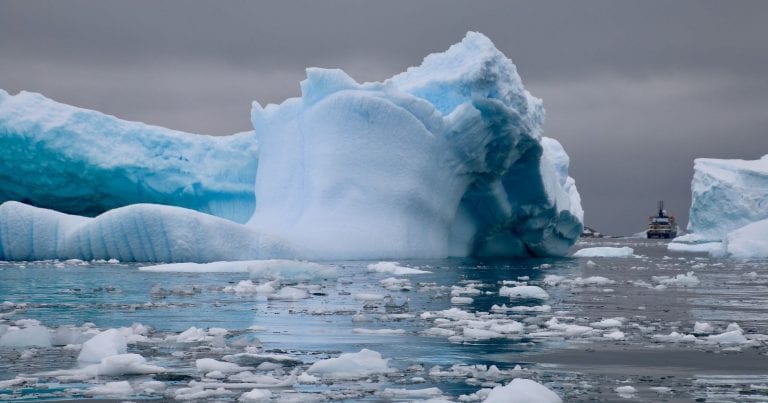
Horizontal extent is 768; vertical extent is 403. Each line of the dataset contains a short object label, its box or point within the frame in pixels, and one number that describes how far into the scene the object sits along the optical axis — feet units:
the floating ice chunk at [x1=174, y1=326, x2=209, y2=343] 43.10
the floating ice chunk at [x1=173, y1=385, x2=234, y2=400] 29.20
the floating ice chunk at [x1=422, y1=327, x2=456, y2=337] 47.32
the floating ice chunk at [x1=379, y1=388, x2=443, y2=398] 30.14
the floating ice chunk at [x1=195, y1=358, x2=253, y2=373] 34.45
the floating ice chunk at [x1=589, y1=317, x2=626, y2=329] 51.39
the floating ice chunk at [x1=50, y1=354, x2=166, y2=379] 33.58
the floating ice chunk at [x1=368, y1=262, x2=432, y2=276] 101.14
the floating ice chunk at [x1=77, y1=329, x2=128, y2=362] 36.50
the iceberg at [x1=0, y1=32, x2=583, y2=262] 117.70
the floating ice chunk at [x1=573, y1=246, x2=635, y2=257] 196.86
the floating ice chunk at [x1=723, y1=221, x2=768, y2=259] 181.78
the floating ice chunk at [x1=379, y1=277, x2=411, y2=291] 80.69
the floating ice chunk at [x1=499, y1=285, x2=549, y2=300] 72.85
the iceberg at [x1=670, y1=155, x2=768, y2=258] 248.73
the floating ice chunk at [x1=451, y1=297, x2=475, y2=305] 66.08
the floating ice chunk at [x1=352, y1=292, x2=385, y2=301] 67.92
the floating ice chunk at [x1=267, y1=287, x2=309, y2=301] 70.79
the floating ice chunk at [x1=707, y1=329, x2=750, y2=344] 44.78
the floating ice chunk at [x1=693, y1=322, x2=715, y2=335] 48.92
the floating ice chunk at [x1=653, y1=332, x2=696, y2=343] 45.60
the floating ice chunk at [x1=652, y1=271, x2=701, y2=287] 93.41
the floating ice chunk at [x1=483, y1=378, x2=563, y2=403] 27.66
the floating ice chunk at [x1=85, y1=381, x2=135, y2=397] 29.81
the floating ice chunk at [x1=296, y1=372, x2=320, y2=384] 32.53
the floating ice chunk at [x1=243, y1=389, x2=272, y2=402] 28.84
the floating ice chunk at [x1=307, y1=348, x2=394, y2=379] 34.32
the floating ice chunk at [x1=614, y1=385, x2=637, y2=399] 30.66
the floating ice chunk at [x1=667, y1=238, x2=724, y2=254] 260.83
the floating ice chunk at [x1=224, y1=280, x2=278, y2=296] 74.49
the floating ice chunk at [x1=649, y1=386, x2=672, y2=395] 31.30
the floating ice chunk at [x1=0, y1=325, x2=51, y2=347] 40.60
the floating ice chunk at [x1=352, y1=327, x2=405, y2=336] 47.60
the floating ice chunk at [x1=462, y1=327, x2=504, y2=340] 46.09
